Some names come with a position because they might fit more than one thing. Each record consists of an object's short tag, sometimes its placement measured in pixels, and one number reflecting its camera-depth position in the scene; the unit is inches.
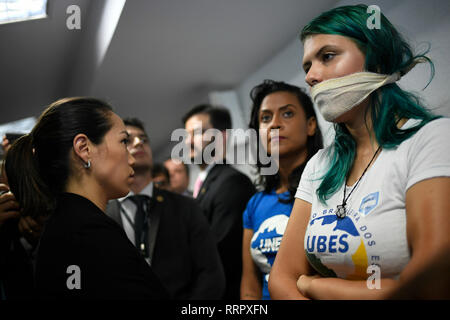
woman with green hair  33.9
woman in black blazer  44.7
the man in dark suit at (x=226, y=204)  87.0
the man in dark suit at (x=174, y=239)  73.1
